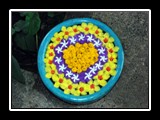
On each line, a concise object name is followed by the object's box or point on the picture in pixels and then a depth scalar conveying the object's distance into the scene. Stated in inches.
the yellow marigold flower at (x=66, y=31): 84.1
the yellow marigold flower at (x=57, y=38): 83.7
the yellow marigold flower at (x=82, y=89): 78.6
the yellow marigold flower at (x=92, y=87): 78.5
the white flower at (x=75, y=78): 79.8
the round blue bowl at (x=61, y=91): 78.1
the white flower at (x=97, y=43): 82.3
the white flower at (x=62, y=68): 81.0
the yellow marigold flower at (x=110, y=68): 79.5
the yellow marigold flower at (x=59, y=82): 79.7
